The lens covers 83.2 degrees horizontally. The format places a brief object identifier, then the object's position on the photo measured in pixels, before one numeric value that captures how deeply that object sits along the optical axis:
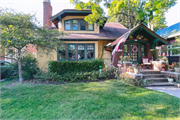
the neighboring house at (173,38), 10.15
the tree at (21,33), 5.46
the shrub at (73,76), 7.26
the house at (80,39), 9.58
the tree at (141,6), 9.80
